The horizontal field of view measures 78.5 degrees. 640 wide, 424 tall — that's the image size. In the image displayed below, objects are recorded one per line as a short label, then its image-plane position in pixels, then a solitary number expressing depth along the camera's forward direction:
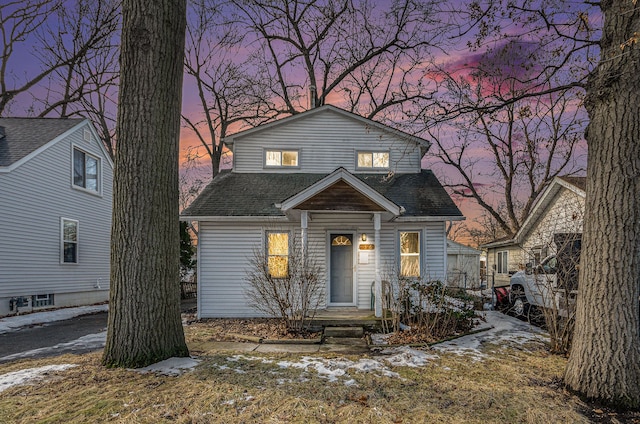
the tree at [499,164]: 21.23
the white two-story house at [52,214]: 12.05
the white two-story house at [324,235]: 10.93
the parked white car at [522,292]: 10.59
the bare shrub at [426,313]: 8.09
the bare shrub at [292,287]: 8.48
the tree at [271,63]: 21.06
